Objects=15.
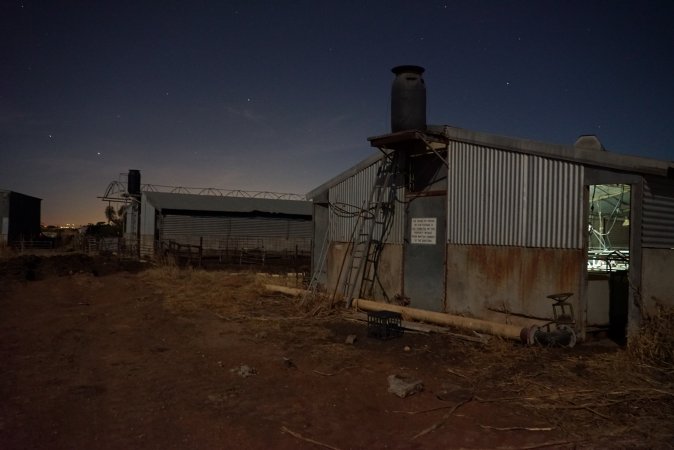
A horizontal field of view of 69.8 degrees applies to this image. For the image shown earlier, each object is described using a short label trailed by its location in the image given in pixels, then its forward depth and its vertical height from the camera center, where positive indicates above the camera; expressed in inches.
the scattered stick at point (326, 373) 305.1 -88.0
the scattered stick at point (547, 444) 198.8 -84.6
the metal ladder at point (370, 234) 577.0 +2.9
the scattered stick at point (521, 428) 217.8 -85.1
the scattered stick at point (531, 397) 257.1 -83.9
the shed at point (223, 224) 1336.1 +27.2
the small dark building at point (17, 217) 1637.6 +38.7
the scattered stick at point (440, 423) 213.6 -86.2
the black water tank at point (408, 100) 525.3 +151.5
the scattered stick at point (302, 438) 201.3 -87.8
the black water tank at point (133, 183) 1538.0 +152.2
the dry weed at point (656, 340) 311.1 -65.4
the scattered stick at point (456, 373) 303.7 -86.3
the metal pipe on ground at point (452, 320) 384.8 -74.8
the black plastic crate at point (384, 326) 410.9 -77.3
